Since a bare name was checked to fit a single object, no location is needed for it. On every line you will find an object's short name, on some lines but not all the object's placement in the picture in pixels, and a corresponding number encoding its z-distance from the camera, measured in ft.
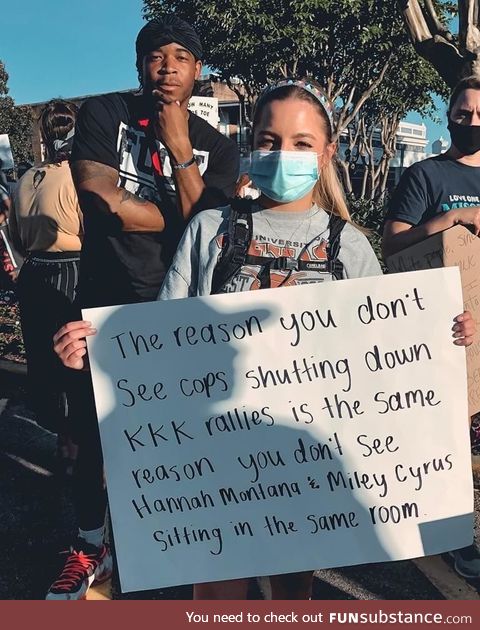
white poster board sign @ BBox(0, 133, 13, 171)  23.26
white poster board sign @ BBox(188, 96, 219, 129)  20.36
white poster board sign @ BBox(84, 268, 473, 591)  5.48
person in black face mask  8.02
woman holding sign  5.85
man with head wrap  6.89
